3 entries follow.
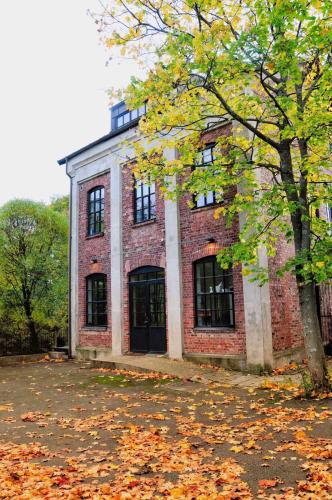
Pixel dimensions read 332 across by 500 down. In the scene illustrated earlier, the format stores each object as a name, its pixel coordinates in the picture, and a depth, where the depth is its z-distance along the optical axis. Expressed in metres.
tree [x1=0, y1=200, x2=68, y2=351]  14.31
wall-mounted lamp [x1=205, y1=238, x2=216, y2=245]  10.71
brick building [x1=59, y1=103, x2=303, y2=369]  10.03
